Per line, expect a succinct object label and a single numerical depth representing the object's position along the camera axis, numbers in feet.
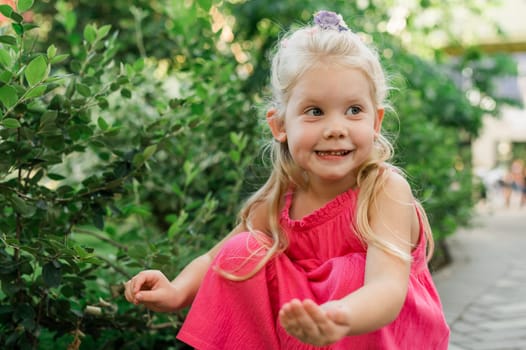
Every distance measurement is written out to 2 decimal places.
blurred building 67.26
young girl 6.53
